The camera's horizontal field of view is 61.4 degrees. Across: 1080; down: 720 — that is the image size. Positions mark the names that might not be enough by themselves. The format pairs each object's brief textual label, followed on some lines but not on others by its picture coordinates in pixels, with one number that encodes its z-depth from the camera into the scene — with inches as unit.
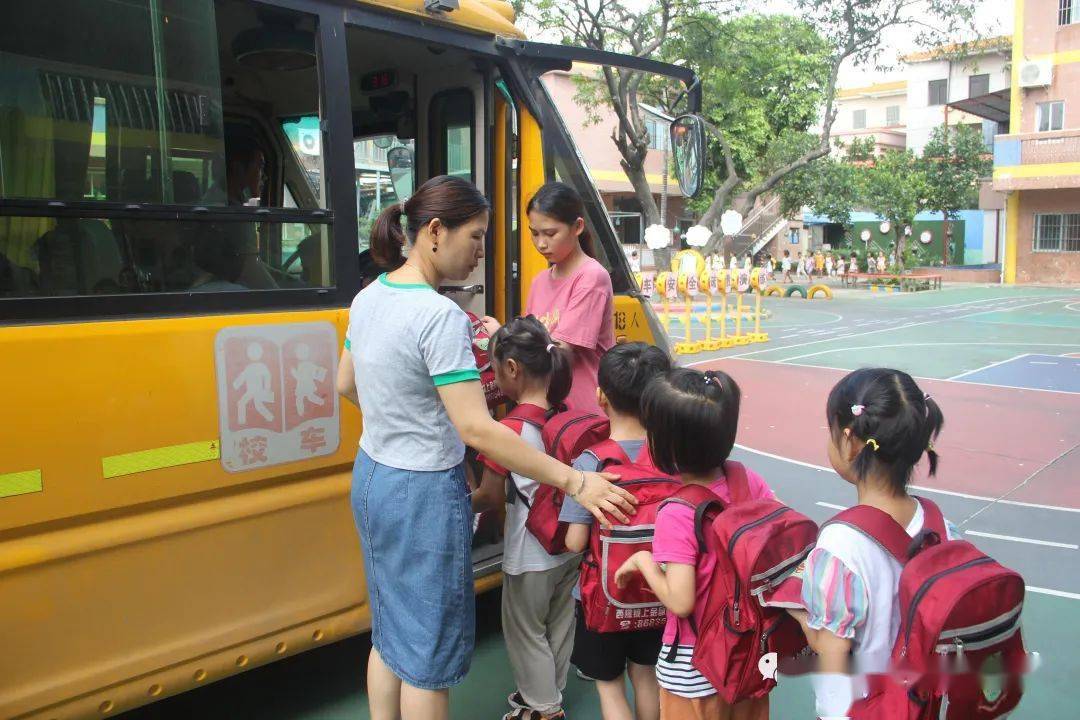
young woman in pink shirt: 132.3
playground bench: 1155.3
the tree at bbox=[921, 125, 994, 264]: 1435.8
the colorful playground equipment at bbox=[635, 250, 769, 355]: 558.9
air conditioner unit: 1173.1
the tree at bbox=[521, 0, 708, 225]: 685.9
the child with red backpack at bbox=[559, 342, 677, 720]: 104.7
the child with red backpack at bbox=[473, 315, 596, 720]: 114.0
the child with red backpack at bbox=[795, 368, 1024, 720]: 71.7
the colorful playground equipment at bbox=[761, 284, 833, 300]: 1002.7
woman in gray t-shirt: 91.8
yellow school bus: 94.6
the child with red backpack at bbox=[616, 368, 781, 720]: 87.4
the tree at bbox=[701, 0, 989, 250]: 772.0
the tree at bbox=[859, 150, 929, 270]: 1373.0
